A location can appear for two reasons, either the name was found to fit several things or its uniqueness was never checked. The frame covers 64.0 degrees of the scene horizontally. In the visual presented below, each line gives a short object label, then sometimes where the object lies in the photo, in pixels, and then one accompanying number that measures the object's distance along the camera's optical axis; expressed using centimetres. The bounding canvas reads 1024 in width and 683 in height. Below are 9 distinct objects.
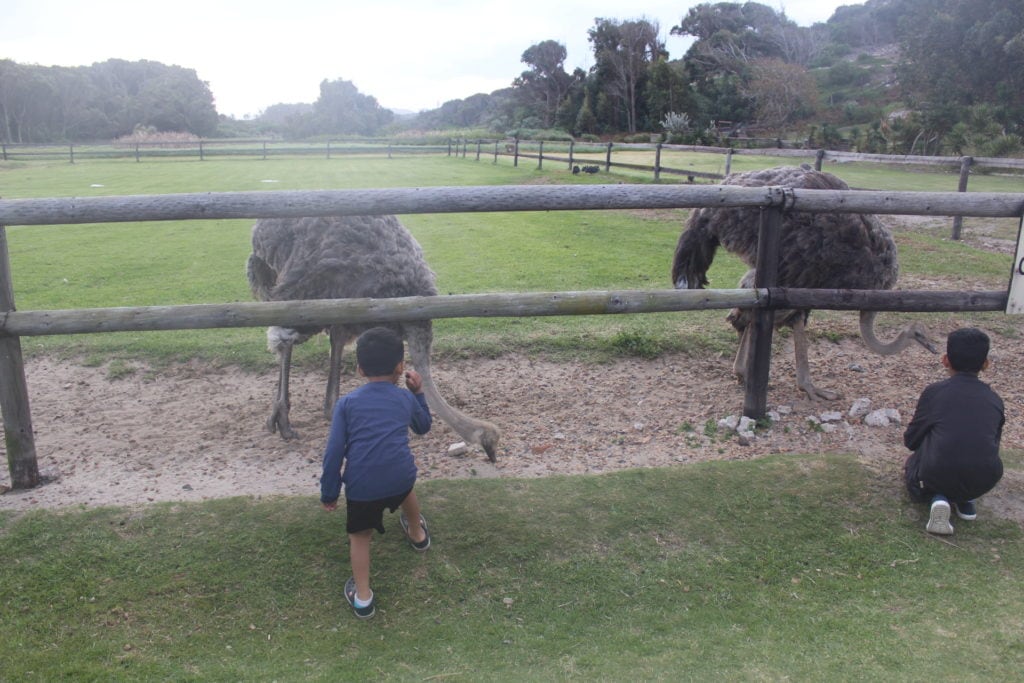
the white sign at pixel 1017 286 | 447
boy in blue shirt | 323
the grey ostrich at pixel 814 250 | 570
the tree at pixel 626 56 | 5378
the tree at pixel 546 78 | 6300
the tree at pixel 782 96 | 4575
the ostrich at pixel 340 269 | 493
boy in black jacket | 377
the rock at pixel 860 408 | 550
